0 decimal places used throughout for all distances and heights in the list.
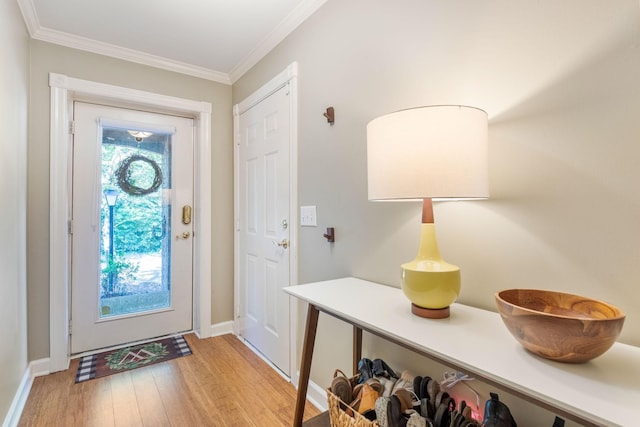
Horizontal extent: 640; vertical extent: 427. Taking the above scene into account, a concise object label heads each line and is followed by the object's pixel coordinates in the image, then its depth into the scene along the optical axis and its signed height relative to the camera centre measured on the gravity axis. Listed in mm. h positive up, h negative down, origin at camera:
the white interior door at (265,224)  2100 -96
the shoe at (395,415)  934 -617
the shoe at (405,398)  995 -611
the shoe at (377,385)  1137 -640
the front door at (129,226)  2371 -120
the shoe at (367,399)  1065 -653
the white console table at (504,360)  537 -327
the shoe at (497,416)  824 -551
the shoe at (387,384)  1118 -640
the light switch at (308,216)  1842 -26
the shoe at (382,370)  1229 -635
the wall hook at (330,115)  1682 +527
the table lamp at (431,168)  868 +129
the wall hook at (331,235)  1696 -126
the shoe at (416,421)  904 -615
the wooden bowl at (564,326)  601 -240
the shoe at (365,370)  1245 -645
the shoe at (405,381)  1104 -624
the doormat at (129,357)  2152 -1106
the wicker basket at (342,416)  985 -689
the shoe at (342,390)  1139 -658
